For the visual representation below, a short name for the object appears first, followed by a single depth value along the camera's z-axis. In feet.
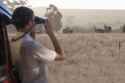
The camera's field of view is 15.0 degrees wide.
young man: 11.48
